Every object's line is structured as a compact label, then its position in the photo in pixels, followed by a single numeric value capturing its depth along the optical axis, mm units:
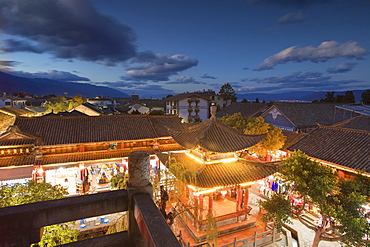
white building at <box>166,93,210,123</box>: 54781
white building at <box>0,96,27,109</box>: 64938
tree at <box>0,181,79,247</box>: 8648
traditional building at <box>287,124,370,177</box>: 13936
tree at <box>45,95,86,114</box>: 55381
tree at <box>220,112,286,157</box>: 22891
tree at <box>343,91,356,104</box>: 56869
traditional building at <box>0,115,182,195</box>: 16828
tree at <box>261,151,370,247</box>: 9641
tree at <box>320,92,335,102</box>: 62791
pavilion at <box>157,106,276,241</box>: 12703
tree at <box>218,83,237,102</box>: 74494
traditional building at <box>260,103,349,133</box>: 33725
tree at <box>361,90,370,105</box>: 55906
